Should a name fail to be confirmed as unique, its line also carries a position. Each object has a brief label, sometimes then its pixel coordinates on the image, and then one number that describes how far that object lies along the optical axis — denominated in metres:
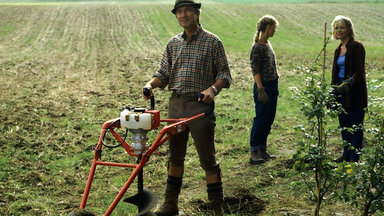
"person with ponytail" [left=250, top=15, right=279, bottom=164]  5.91
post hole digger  3.53
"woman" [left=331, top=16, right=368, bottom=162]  5.69
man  4.27
